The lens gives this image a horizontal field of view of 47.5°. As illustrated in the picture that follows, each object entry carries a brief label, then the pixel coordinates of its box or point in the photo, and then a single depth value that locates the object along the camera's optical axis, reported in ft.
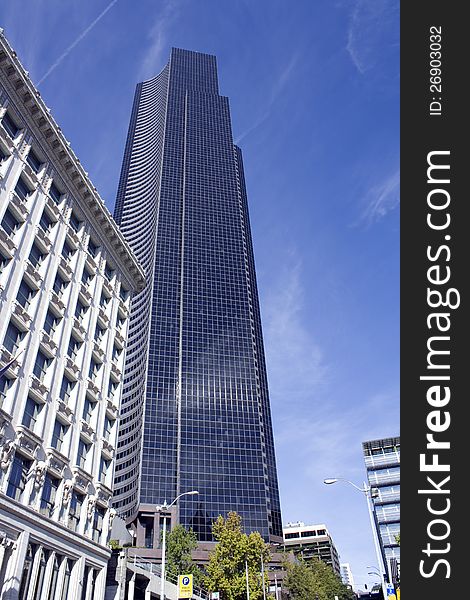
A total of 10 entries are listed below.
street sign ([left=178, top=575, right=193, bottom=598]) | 117.29
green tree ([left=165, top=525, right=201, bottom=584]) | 205.26
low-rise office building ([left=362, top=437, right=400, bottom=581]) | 375.45
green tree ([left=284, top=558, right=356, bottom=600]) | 257.75
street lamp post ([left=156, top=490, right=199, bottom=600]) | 110.95
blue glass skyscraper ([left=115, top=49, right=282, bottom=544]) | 400.26
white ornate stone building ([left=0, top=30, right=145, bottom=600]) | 99.25
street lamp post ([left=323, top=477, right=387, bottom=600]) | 108.37
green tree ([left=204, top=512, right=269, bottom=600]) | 180.34
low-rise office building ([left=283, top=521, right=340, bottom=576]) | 613.52
